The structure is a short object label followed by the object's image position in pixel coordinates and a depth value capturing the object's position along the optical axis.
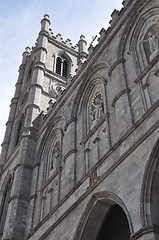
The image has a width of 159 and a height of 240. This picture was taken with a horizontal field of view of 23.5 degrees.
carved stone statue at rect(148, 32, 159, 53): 12.56
